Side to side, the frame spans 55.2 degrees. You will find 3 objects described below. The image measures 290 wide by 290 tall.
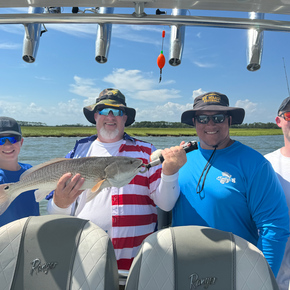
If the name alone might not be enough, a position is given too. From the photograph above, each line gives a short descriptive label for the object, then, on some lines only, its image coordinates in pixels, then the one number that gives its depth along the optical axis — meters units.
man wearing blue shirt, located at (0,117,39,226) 2.79
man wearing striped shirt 2.44
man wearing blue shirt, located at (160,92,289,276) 2.15
